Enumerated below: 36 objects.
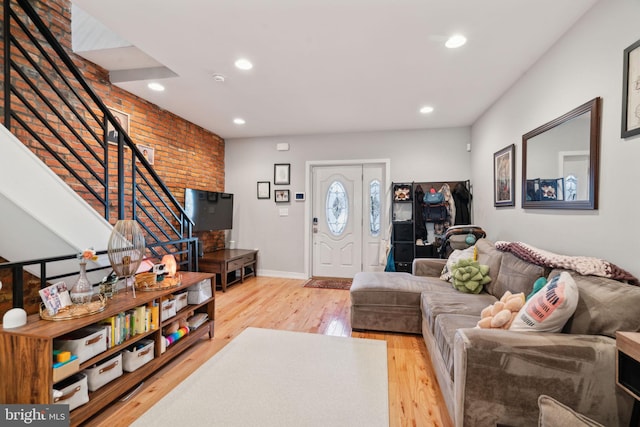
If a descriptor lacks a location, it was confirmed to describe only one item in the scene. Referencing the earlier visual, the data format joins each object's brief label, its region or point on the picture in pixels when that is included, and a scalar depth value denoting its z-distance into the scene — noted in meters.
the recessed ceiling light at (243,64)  2.48
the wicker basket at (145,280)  2.09
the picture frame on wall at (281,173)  4.97
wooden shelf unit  1.33
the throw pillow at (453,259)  2.93
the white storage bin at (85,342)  1.51
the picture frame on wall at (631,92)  1.48
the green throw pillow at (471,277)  2.57
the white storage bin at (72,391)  1.42
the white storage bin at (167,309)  2.12
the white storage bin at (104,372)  1.62
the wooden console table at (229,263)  4.11
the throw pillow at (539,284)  1.72
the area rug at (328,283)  4.44
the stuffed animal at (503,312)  1.56
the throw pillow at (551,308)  1.33
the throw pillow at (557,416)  0.97
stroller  3.54
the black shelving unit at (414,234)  4.28
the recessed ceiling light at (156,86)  3.01
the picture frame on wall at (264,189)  5.06
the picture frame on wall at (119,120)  3.00
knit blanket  1.51
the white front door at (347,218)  4.74
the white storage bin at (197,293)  2.50
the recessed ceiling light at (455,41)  2.13
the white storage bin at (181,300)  2.32
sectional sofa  1.23
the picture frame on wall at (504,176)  2.92
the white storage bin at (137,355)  1.85
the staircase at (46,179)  1.50
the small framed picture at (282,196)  4.98
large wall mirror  1.79
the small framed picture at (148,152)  3.42
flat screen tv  4.05
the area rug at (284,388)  1.62
